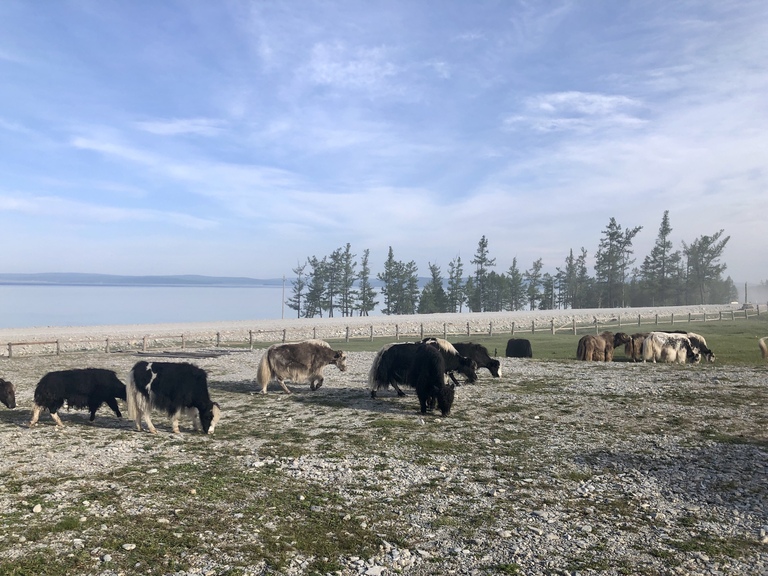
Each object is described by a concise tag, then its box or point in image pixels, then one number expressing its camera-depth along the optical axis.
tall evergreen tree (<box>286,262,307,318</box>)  98.06
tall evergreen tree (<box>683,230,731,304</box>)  101.12
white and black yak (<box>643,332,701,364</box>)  23.22
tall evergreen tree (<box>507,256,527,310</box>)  104.31
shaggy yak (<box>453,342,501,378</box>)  18.80
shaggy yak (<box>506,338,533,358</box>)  27.69
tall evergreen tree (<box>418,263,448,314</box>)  93.00
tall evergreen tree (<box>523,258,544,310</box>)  106.19
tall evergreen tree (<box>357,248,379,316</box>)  91.19
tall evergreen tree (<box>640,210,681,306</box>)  96.44
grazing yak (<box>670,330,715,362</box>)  23.30
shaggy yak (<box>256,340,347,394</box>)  16.48
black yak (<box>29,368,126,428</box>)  11.95
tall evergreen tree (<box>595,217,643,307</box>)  95.56
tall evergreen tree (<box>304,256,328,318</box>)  93.88
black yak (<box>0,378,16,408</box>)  13.70
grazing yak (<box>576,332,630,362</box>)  24.31
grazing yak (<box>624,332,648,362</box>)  24.17
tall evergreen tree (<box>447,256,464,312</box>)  95.81
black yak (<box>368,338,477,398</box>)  14.66
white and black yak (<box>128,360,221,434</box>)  11.66
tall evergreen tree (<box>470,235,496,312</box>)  92.00
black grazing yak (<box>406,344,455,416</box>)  13.19
